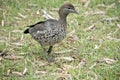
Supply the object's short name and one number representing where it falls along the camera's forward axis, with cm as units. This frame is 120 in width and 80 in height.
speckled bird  1077
